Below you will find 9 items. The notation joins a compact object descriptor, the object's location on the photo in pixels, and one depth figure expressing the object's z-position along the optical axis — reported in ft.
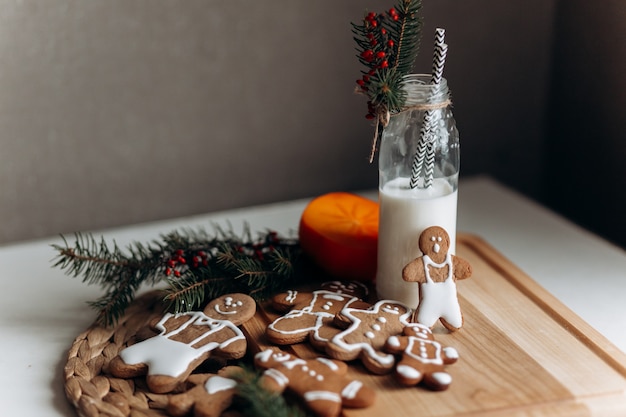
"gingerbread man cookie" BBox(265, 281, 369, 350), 2.89
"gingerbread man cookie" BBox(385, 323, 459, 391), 2.56
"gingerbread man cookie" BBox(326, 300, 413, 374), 2.69
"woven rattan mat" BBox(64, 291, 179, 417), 2.61
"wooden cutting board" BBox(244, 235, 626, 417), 2.49
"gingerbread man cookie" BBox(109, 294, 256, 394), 2.72
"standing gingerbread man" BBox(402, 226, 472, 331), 2.96
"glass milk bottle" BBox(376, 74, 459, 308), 2.99
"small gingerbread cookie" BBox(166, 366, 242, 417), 2.52
